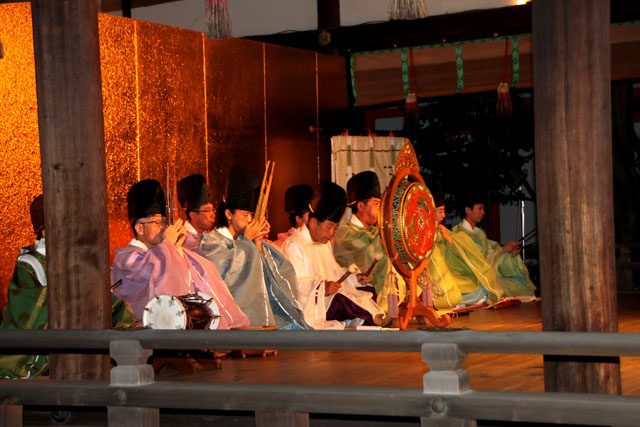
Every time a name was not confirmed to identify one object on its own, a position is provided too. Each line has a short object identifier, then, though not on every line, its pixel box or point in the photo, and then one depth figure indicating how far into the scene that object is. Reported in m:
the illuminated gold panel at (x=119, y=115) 7.81
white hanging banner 10.62
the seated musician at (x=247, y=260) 7.06
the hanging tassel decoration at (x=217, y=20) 6.20
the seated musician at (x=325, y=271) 7.68
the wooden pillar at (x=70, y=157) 4.55
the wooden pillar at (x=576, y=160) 3.90
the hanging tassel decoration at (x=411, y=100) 10.46
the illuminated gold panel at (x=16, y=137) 7.24
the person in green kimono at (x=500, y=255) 10.50
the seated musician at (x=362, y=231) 8.77
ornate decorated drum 7.35
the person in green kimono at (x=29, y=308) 5.55
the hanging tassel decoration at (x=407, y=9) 5.61
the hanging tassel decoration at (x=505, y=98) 9.95
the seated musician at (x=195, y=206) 7.47
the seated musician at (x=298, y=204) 8.36
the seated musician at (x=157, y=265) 6.41
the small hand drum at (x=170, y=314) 5.49
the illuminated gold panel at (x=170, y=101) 8.17
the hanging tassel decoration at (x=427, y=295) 8.10
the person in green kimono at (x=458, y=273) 9.51
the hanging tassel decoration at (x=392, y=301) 7.47
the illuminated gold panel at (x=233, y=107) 8.98
